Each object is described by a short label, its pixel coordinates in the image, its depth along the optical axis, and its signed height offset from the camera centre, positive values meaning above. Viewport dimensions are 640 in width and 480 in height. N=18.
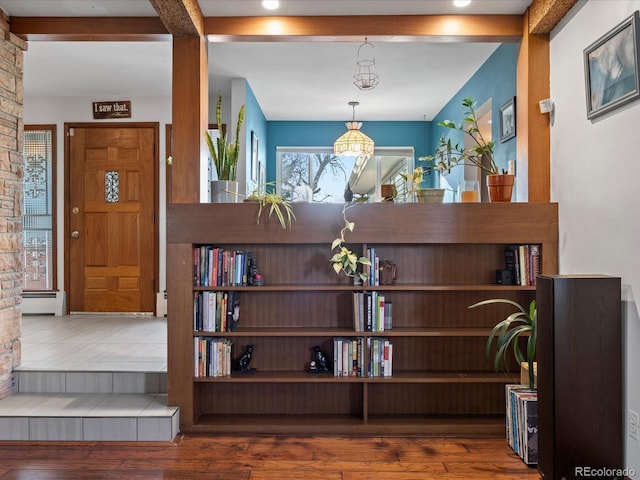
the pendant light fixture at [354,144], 5.62 +1.04
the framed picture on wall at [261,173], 6.44 +0.86
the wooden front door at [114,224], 5.59 +0.18
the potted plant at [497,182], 3.13 +0.35
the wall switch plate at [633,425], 2.35 -0.83
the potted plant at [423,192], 3.16 +0.29
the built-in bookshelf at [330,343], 3.08 -0.63
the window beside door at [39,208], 5.68 +0.35
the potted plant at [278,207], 3.03 +0.19
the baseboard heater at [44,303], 5.60 -0.67
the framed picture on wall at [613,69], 2.28 +0.80
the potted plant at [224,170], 3.17 +0.43
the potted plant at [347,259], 2.99 -0.11
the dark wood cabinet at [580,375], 2.34 -0.61
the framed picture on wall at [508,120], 4.08 +0.97
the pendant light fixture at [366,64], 4.33 +1.62
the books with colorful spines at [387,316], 3.11 -0.45
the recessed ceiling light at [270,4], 3.07 +1.40
